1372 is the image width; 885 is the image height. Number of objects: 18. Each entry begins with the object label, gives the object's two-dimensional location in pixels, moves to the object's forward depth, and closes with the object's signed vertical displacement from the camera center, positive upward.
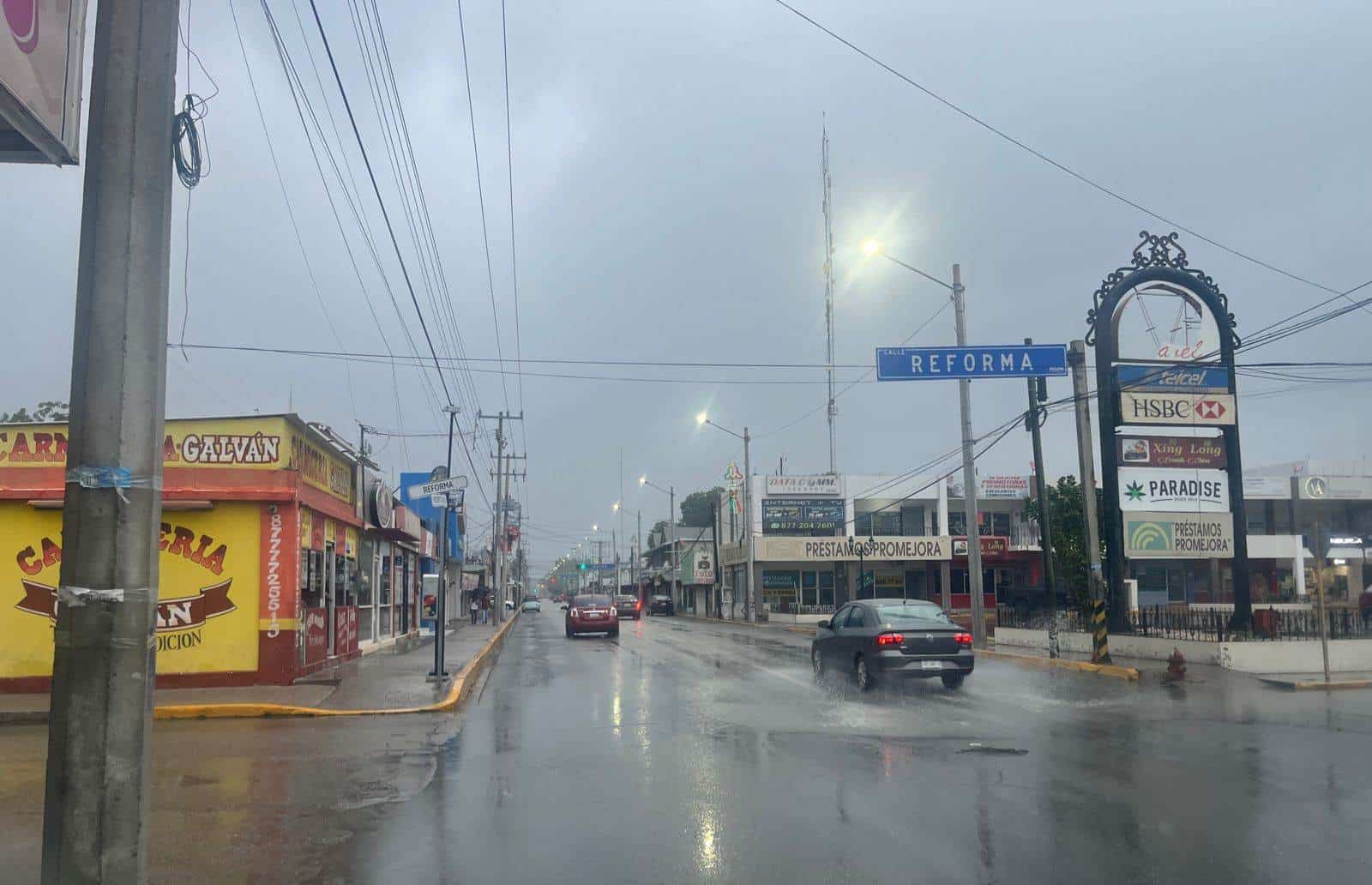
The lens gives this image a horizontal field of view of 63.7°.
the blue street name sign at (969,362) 22.42 +4.23
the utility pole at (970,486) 28.39 +2.22
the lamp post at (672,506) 73.94 +4.54
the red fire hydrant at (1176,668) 19.45 -1.79
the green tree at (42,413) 44.88 +6.95
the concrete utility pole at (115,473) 3.97 +0.40
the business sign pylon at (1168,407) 24.67 +3.54
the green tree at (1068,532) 43.72 +1.43
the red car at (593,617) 37.94 -1.45
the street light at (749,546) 61.34 +1.48
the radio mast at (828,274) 81.25 +22.09
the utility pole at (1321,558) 18.00 +0.09
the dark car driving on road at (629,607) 62.72 -1.89
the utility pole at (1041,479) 27.02 +2.24
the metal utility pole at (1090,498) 22.45 +1.48
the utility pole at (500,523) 56.34 +2.95
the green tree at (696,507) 123.04 +7.80
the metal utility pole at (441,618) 18.48 -0.72
